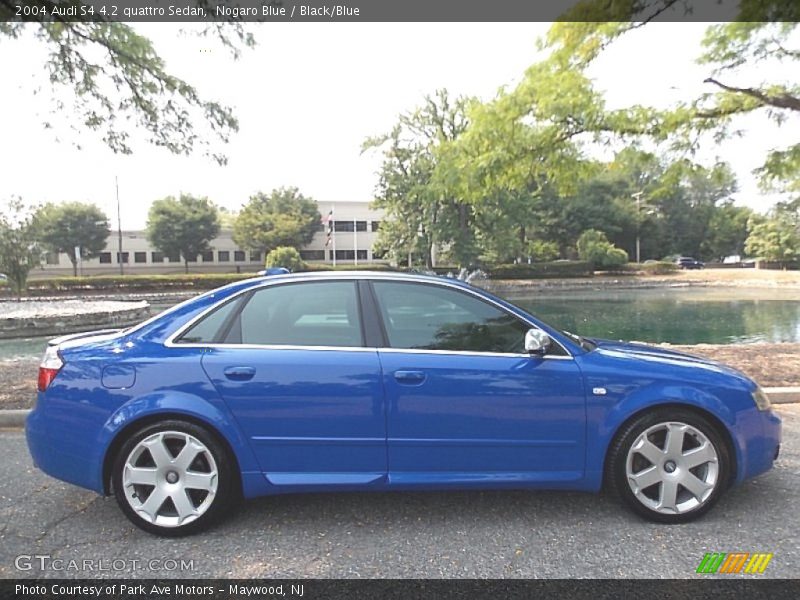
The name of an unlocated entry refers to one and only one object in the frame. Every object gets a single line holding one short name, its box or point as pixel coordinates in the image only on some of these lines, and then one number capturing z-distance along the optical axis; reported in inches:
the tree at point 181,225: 2078.0
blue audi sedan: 117.6
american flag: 2170.8
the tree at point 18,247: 788.0
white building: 2313.7
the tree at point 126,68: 327.3
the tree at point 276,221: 2046.0
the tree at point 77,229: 1935.3
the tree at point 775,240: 1911.9
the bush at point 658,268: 1883.6
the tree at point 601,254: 1846.7
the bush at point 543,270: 1665.2
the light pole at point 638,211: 2393.2
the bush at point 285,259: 1492.4
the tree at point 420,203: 1411.2
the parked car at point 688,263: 2301.9
